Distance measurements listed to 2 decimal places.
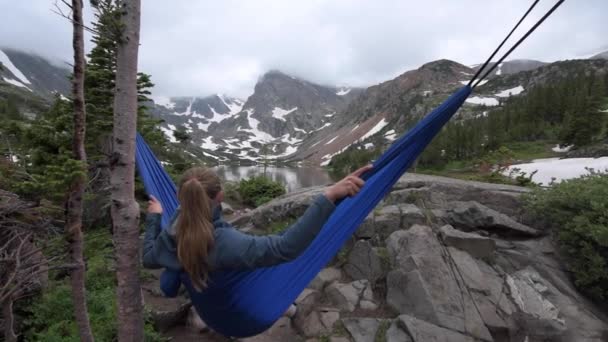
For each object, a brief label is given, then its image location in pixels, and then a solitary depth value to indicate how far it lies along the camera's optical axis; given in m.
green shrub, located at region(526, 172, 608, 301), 3.02
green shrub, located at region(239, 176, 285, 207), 9.83
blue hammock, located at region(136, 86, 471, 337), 1.73
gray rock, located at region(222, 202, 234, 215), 8.27
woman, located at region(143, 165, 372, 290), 1.09
